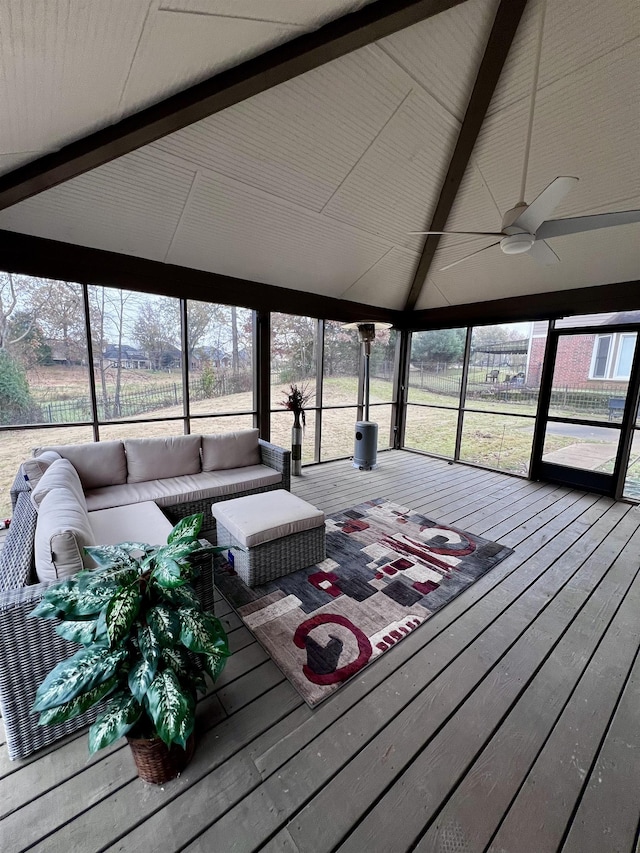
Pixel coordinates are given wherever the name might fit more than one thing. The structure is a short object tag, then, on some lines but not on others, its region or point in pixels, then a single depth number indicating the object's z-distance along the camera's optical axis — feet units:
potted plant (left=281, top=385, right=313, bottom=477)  17.26
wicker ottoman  8.59
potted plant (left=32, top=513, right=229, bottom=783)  3.79
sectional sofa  4.68
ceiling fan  7.04
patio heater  18.47
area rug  6.68
